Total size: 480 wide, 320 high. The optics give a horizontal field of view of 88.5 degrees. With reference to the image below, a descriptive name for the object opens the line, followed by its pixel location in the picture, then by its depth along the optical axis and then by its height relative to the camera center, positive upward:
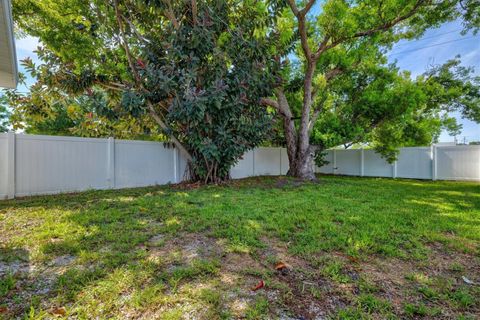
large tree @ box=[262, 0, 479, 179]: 6.77 +3.81
